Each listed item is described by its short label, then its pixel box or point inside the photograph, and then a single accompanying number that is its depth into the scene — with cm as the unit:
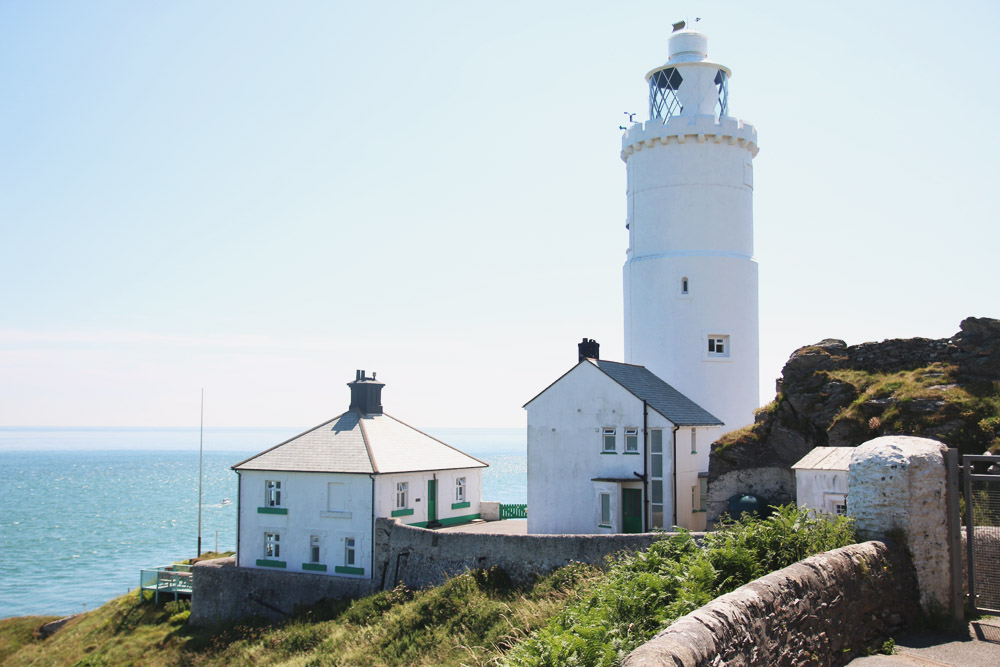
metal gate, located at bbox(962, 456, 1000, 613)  949
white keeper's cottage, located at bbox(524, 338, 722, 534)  2756
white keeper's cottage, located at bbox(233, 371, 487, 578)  2898
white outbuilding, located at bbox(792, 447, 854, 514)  1991
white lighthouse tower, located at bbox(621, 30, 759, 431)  3222
